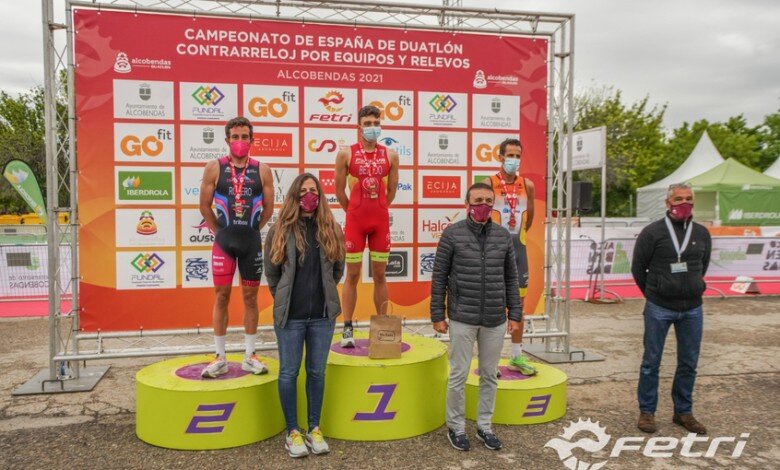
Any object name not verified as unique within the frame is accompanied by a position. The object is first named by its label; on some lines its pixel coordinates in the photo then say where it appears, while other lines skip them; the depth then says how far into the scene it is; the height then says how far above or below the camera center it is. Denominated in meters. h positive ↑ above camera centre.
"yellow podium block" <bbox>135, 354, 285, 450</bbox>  4.41 -1.53
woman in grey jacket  4.16 -0.54
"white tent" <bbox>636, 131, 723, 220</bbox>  25.66 +1.37
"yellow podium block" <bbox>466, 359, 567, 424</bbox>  4.98 -1.61
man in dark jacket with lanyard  4.60 -0.59
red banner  6.18 +0.90
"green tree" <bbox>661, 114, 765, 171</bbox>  44.19 +4.76
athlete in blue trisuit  4.96 -0.14
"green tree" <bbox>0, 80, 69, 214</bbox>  27.75 +3.19
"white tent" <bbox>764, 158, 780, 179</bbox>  27.35 +1.68
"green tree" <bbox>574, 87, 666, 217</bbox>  34.94 +3.82
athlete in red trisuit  5.74 +0.06
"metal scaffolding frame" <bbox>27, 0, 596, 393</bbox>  5.95 +1.03
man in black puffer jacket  4.25 -0.62
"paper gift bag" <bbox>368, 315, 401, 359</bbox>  4.76 -1.03
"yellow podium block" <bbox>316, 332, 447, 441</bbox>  4.59 -1.48
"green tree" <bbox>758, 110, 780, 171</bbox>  50.10 +5.71
